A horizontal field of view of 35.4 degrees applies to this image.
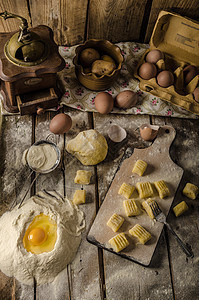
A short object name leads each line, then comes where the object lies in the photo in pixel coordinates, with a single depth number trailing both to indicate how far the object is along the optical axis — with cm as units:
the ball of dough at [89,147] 197
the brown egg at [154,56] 222
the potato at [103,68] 210
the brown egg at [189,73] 224
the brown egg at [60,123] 199
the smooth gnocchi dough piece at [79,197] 192
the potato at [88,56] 215
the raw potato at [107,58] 221
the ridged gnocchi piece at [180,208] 192
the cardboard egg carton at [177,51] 216
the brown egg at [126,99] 212
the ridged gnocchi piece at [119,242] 176
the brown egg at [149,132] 206
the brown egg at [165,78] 214
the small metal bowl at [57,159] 194
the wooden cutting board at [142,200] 181
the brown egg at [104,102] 209
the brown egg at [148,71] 217
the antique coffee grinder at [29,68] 178
